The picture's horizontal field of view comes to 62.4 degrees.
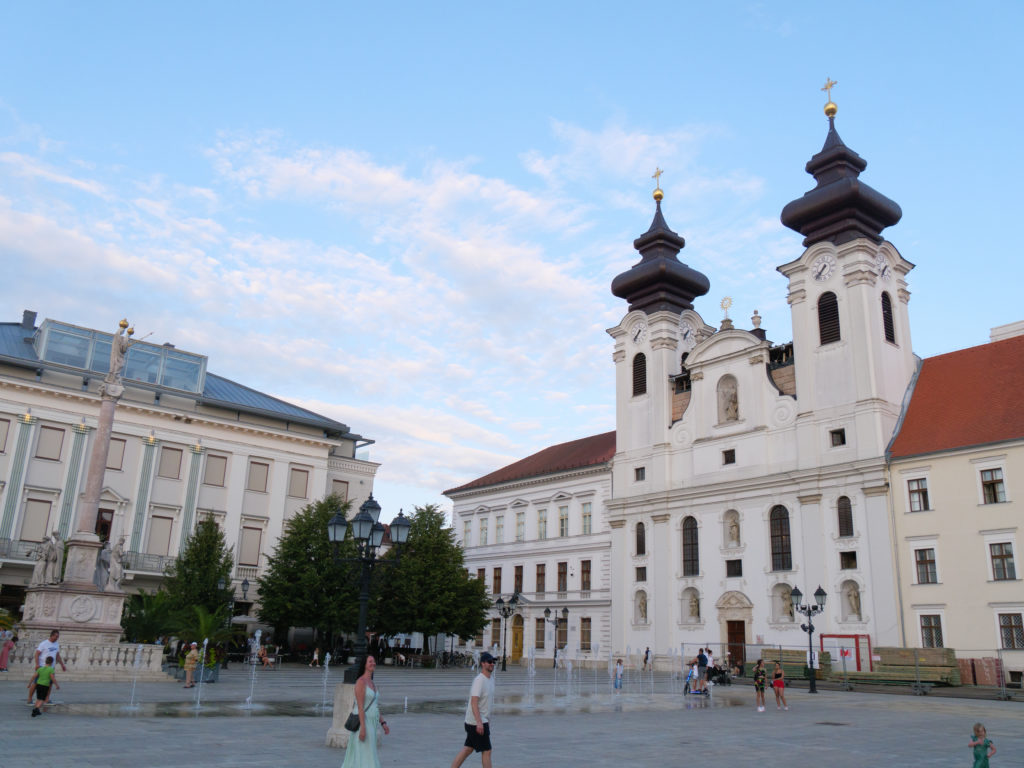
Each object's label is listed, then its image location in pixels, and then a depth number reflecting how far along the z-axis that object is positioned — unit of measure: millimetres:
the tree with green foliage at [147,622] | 29453
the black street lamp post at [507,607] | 39656
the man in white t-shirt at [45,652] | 15994
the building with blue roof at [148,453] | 42875
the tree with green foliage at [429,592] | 44094
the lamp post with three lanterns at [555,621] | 46719
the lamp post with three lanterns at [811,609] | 31475
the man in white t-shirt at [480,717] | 9539
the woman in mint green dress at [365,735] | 9078
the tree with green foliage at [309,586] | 41031
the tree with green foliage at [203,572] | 38062
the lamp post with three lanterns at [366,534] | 15055
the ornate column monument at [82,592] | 24188
